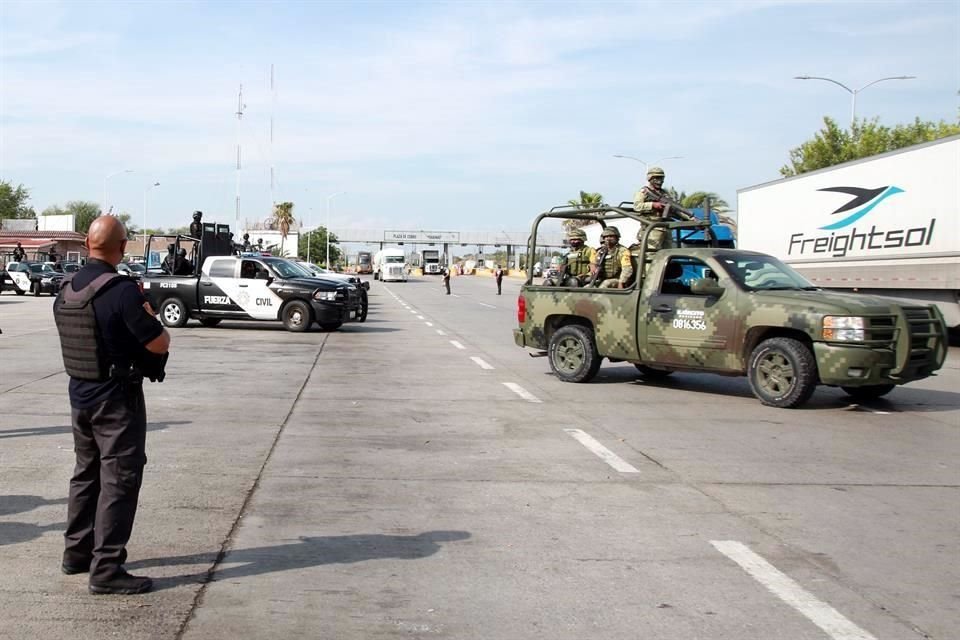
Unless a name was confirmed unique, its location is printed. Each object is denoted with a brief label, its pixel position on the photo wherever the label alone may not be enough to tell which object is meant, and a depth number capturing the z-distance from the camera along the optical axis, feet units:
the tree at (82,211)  404.16
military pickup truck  32.99
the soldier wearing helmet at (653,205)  41.27
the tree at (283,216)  406.00
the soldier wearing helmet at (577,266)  44.47
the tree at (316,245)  454.40
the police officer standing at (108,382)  14.39
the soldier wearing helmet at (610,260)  41.55
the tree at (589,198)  288.30
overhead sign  450.71
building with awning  263.08
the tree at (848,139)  150.10
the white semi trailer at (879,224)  59.62
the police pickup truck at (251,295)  71.77
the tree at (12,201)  358.43
